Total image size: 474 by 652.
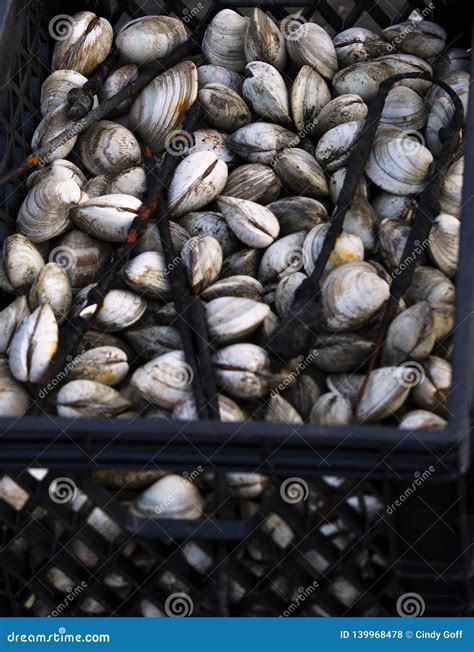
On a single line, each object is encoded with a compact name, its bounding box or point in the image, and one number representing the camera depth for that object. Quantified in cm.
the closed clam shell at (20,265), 114
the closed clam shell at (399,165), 117
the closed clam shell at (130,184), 122
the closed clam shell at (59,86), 132
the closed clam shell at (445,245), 111
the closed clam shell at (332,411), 94
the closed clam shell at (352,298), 102
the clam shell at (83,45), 135
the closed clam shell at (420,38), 137
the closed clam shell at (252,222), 115
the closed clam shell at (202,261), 109
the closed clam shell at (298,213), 118
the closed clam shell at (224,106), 130
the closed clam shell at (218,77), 136
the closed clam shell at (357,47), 137
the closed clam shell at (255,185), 121
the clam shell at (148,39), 135
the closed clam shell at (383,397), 94
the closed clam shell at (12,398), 100
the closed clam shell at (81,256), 116
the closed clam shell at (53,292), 109
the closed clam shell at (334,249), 109
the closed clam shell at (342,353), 101
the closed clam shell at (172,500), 89
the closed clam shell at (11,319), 108
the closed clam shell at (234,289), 109
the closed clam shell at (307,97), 129
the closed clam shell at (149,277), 110
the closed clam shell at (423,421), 91
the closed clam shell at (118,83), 133
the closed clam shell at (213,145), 128
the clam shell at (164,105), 128
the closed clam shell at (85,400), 97
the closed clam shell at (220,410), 94
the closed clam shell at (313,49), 133
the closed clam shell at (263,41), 132
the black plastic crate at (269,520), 79
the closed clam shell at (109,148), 125
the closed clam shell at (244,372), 97
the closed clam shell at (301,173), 120
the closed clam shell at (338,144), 121
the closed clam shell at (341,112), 125
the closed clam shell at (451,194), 117
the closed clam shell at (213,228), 119
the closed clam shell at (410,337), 99
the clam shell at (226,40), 137
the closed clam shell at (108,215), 115
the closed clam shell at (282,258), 114
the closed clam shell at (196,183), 118
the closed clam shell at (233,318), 103
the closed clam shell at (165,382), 98
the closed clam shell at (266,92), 129
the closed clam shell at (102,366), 101
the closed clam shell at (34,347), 101
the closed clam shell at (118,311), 108
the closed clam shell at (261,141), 125
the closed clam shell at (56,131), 126
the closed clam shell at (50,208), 118
